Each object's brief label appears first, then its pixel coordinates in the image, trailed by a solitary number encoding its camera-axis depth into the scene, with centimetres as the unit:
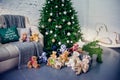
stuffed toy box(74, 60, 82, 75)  337
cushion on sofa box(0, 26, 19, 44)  364
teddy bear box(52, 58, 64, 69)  357
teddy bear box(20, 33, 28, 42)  376
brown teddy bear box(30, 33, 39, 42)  380
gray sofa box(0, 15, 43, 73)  323
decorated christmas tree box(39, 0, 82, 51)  418
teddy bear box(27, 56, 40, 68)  357
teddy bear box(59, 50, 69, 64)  375
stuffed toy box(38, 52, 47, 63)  382
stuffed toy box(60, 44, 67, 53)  403
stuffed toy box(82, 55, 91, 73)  344
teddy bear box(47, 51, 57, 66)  367
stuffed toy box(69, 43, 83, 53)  412
